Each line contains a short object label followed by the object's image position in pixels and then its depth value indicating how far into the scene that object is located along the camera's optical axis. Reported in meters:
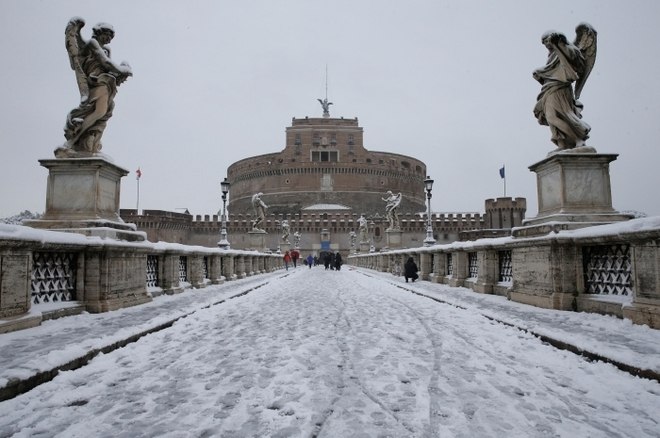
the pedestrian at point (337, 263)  29.99
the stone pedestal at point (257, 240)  31.27
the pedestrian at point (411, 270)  14.01
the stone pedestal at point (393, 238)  30.56
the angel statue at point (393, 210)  29.95
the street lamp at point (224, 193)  18.68
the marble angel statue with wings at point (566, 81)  6.86
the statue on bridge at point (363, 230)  43.79
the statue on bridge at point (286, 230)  43.09
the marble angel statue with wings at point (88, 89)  6.86
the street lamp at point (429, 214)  18.36
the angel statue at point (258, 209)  30.34
